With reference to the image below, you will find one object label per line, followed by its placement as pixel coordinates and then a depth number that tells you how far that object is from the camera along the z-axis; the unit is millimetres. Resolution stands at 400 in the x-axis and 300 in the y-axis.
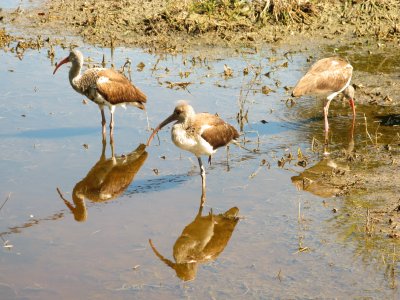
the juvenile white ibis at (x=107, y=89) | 11375
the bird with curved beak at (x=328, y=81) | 11341
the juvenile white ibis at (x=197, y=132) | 9141
